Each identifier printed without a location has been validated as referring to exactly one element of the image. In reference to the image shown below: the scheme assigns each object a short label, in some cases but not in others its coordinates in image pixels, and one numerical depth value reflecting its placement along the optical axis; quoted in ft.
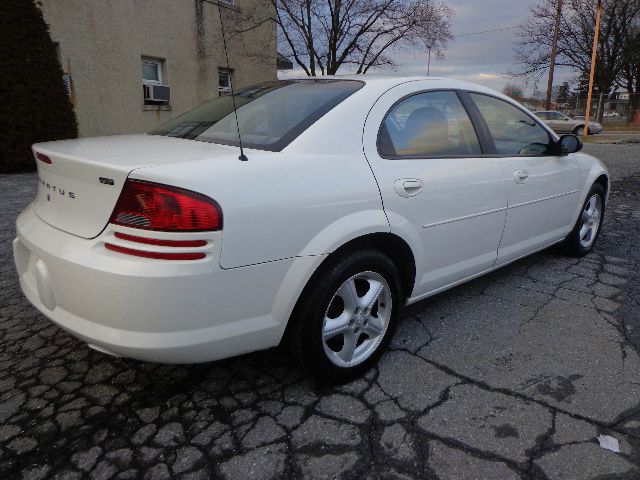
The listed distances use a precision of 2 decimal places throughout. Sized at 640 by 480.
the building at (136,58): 32.01
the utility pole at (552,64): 85.40
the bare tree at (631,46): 112.16
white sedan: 5.65
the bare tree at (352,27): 55.01
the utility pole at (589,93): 60.64
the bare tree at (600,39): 111.96
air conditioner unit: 37.06
